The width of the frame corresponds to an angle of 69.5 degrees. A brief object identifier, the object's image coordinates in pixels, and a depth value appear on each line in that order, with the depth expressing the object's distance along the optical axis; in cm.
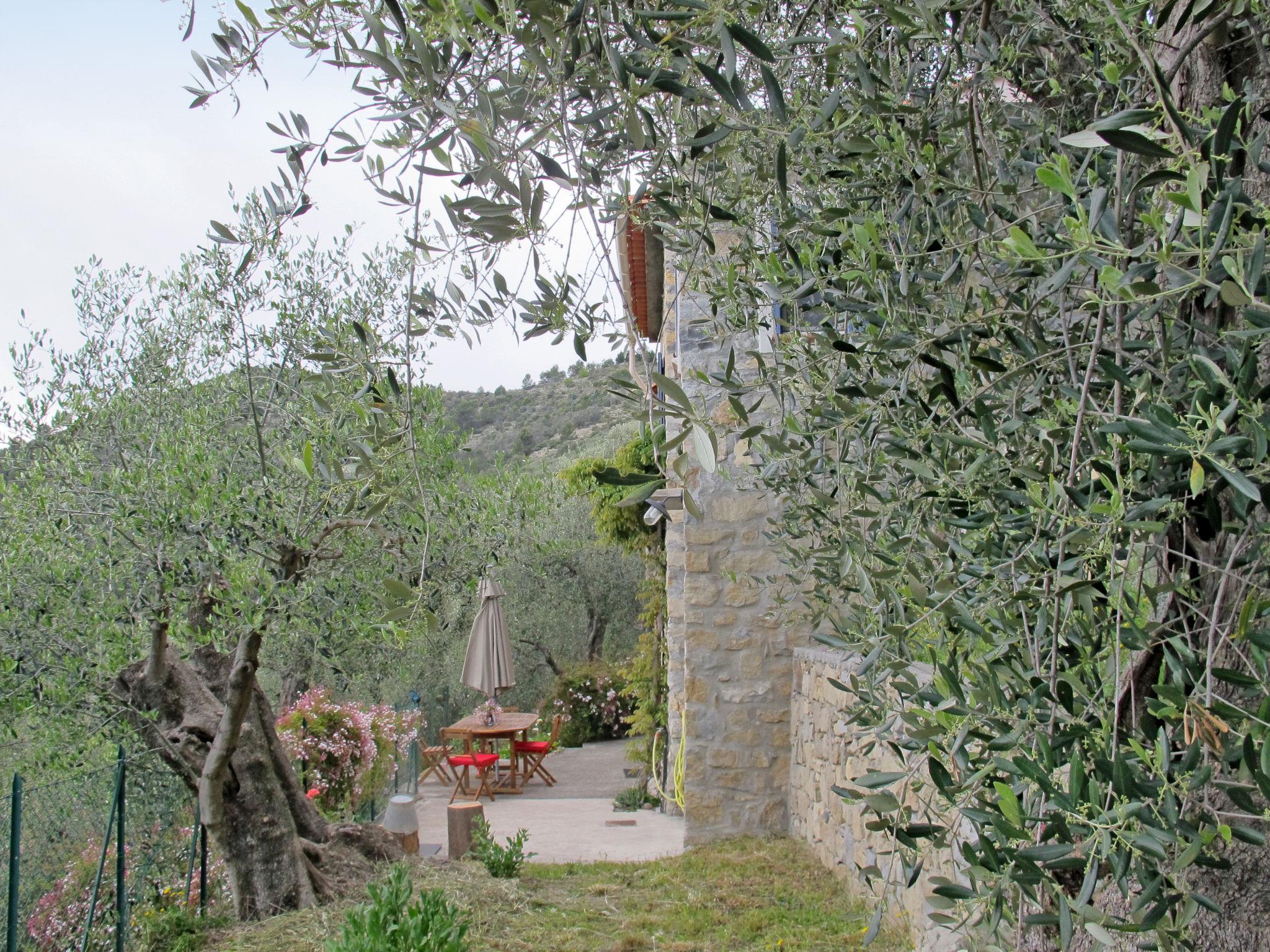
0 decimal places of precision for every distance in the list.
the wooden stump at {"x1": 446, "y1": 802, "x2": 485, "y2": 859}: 645
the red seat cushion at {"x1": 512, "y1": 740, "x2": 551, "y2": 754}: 1091
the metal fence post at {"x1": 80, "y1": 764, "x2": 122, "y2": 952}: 404
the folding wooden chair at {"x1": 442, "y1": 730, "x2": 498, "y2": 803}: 1015
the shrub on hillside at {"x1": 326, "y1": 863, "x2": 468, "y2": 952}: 344
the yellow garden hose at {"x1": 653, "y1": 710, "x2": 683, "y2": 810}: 774
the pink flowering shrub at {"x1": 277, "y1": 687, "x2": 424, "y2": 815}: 727
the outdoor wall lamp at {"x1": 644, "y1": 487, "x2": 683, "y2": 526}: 632
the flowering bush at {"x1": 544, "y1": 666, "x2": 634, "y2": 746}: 1392
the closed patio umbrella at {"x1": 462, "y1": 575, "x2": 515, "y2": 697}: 1000
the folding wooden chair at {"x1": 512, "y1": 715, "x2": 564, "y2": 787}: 1080
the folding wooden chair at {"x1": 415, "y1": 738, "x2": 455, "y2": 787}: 1126
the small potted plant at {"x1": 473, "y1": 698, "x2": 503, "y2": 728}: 1120
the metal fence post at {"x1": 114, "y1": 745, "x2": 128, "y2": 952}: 436
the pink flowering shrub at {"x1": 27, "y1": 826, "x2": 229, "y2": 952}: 465
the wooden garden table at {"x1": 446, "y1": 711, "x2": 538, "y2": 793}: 1060
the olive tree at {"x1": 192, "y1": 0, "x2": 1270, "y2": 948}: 103
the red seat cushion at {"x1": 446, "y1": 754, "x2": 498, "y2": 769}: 1012
